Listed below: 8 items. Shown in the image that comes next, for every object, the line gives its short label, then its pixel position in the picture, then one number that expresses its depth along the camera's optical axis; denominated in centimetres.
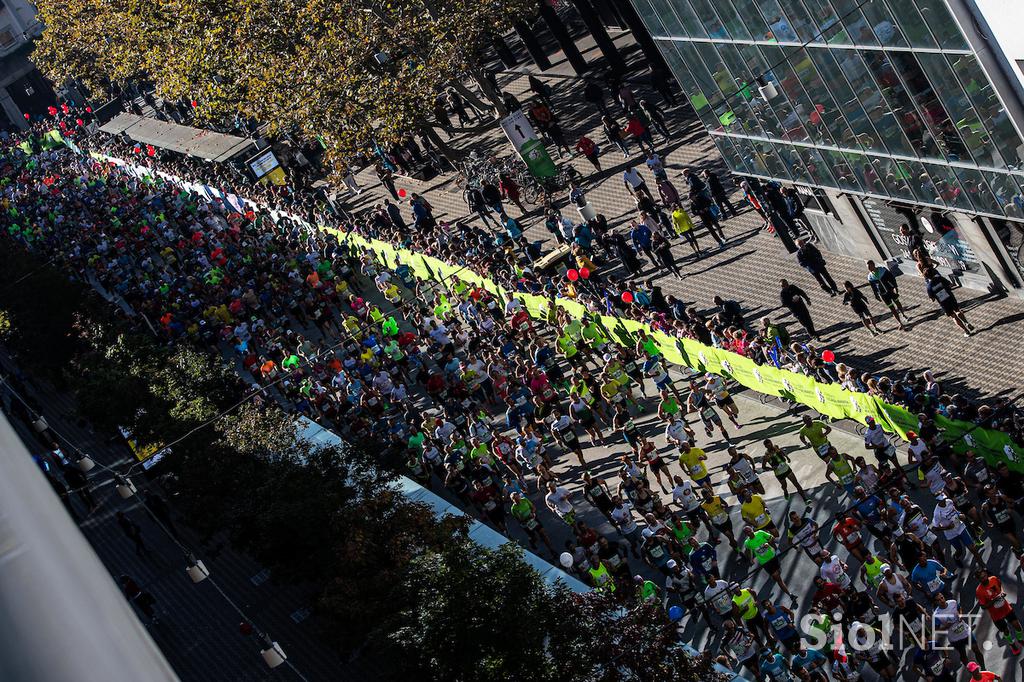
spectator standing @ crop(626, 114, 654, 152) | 4022
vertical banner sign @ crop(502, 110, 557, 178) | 4062
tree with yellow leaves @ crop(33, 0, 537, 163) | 4569
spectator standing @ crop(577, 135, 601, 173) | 4109
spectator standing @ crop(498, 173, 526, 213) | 4094
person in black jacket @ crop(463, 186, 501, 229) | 4153
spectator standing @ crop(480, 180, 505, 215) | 4128
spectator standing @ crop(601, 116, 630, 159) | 4116
